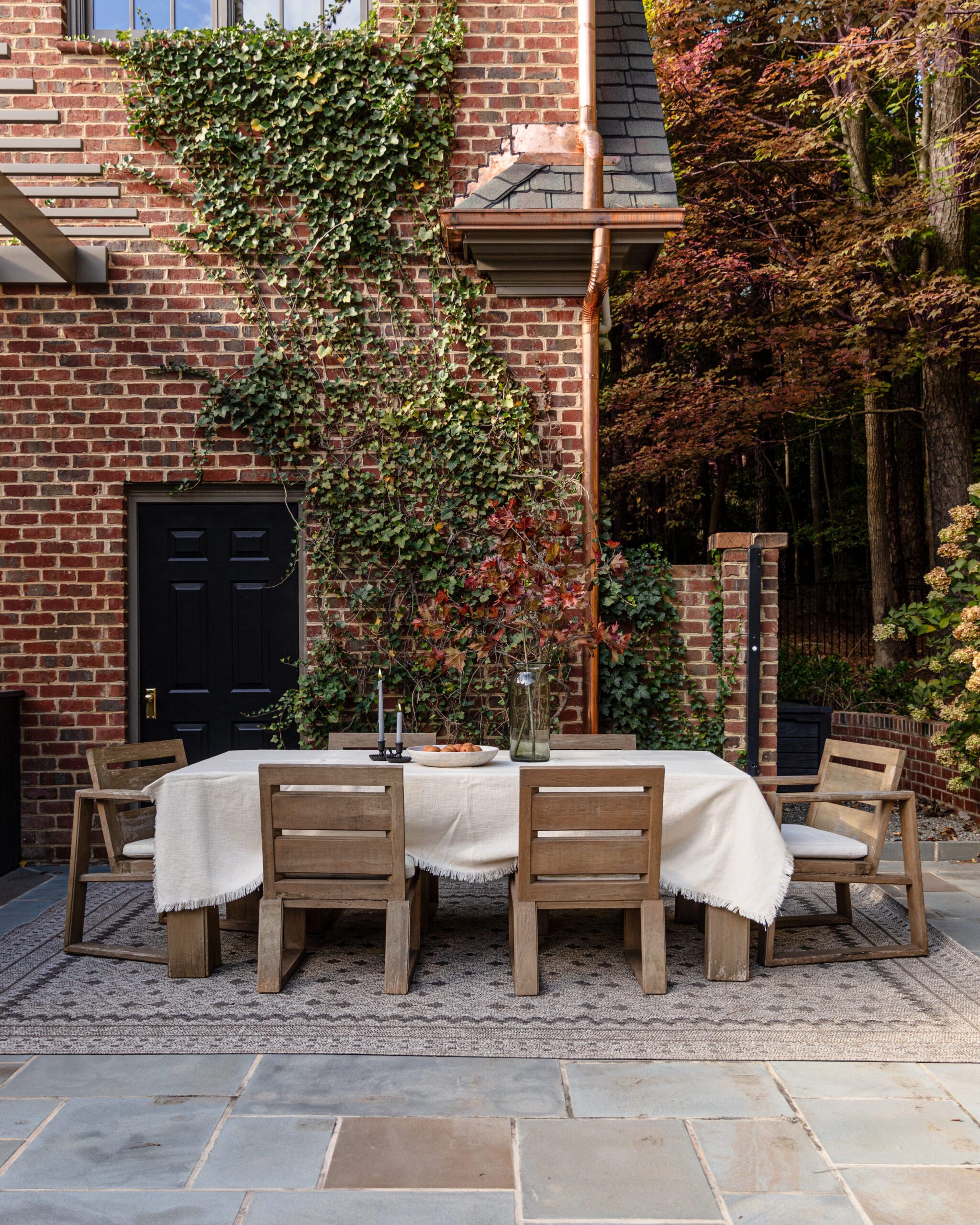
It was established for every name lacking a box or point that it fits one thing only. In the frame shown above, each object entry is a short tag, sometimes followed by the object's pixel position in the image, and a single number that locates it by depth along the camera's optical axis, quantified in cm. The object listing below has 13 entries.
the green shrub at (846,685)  969
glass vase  461
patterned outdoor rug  351
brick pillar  606
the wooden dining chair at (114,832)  440
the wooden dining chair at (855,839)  438
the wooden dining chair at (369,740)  509
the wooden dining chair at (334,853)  400
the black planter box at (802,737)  828
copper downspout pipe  596
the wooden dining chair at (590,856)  396
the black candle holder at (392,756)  454
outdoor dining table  413
